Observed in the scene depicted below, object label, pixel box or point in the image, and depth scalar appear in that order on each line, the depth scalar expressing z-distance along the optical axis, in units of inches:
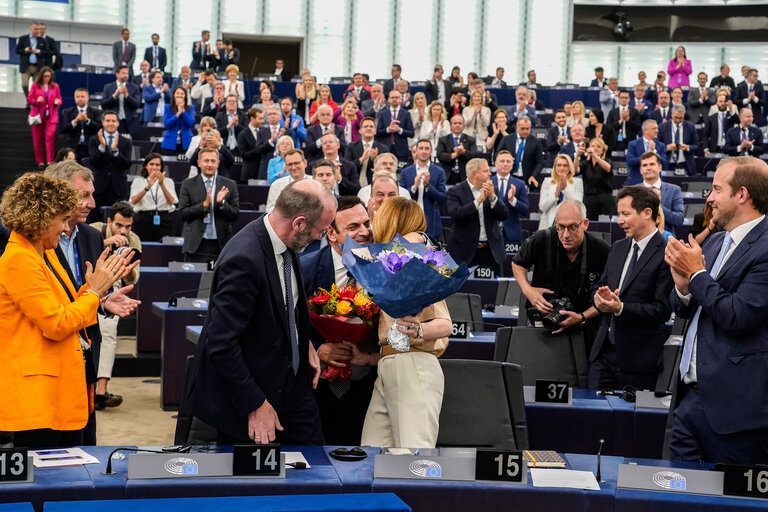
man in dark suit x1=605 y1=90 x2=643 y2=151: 542.6
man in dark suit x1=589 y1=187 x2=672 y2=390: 166.1
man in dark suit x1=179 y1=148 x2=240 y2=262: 303.3
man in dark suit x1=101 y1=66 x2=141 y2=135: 509.0
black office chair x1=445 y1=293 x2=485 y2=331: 213.3
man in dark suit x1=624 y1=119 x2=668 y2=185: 405.7
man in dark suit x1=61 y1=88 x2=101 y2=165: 444.1
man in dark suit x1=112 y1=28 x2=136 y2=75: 673.0
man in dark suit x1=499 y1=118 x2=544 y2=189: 414.0
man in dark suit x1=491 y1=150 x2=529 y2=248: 320.2
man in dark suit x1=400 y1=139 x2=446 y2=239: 323.9
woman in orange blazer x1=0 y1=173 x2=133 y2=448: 114.3
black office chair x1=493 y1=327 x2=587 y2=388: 171.5
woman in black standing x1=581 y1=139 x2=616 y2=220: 390.6
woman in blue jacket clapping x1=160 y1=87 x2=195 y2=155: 481.1
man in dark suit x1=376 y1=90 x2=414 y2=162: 444.8
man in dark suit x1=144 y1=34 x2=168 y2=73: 710.5
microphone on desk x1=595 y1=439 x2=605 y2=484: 105.3
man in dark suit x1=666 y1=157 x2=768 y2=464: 114.3
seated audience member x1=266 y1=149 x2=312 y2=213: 303.3
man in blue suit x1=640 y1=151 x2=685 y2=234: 289.6
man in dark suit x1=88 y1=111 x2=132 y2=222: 390.7
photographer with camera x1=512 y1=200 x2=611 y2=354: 176.4
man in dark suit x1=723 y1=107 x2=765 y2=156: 514.0
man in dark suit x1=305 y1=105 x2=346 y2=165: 397.4
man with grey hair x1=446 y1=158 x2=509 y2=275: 294.4
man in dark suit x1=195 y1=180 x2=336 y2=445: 112.4
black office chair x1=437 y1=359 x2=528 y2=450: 133.3
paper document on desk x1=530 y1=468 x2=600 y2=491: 103.3
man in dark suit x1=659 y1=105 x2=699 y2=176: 485.7
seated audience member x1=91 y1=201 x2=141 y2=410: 233.0
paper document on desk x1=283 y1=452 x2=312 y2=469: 107.4
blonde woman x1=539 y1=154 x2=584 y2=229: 337.1
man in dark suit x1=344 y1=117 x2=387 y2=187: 381.1
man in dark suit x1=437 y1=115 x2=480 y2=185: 419.1
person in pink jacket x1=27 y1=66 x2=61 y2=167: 481.4
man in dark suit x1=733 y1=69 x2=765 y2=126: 603.5
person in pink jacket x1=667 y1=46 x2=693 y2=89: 725.1
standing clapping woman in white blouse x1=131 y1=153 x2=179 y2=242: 343.6
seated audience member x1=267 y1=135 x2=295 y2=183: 367.9
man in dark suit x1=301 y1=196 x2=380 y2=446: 137.2
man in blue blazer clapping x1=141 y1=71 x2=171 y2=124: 569.3
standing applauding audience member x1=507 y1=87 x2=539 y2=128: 531.5
